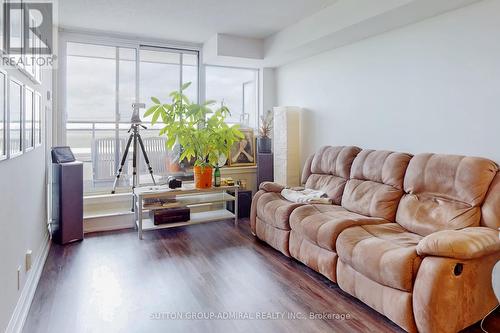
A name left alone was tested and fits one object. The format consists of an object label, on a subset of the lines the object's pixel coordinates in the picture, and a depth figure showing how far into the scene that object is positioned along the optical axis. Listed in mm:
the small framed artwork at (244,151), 5340
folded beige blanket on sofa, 3592
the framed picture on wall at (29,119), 2470
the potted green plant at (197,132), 4281
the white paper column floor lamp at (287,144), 4770
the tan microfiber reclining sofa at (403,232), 2033
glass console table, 4102
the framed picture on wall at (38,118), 2944
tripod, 4590
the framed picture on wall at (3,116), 1813
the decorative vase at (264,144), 5090
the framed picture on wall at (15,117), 2033
